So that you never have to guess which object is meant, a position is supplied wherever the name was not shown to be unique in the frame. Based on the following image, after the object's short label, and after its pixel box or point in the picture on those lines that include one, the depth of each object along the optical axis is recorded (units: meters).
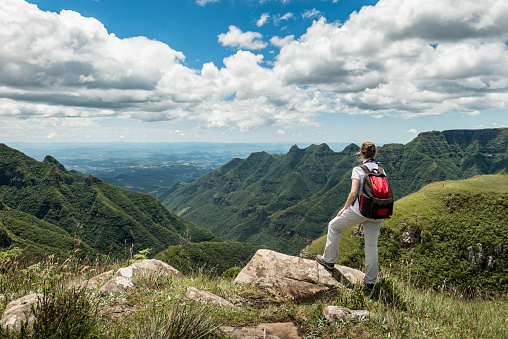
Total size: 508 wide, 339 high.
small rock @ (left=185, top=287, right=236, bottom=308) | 4.64
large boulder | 5.87
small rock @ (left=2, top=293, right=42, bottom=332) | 3.06
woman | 5.79
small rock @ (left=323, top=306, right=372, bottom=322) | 4.11
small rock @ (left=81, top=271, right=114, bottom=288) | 5.75
